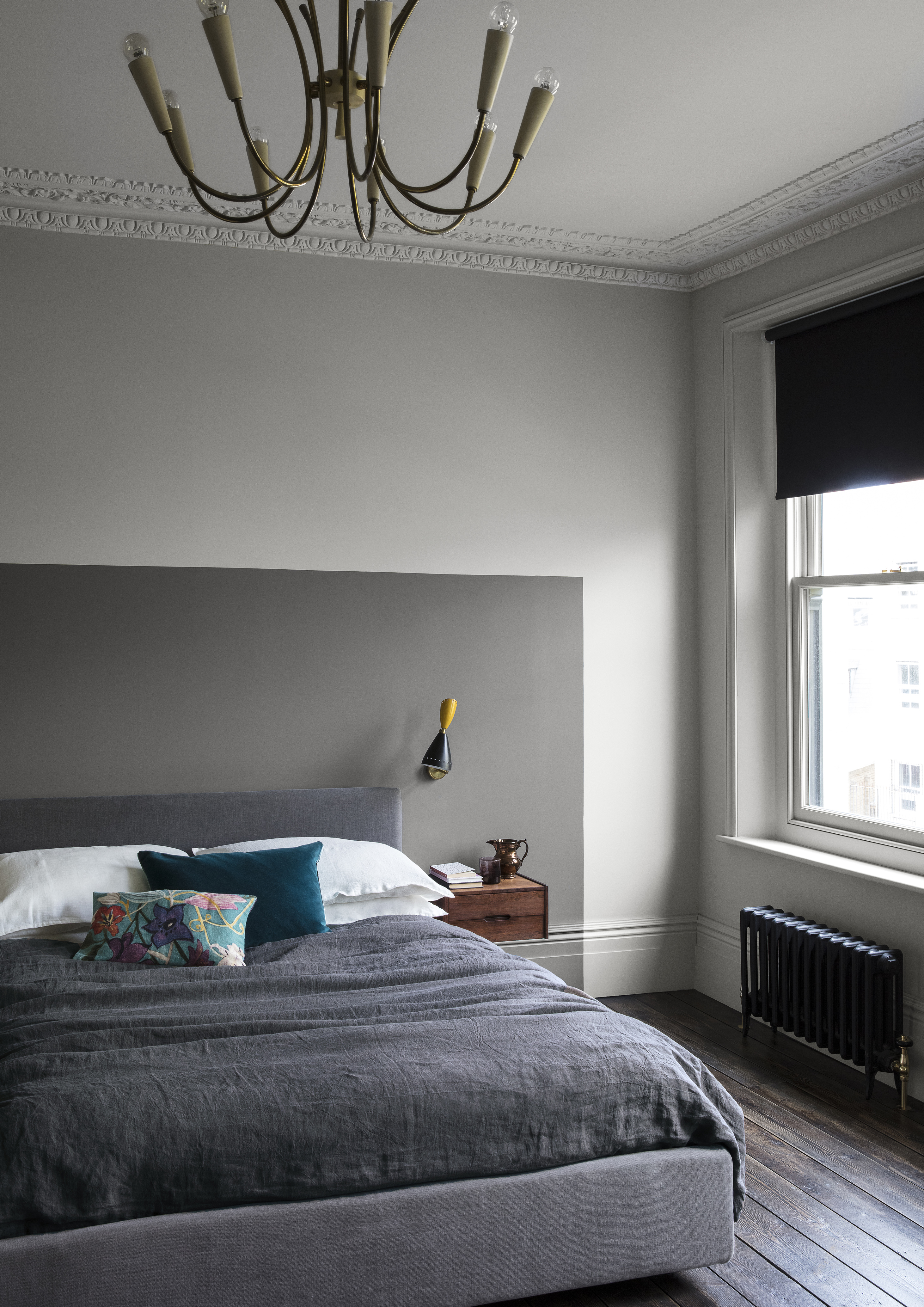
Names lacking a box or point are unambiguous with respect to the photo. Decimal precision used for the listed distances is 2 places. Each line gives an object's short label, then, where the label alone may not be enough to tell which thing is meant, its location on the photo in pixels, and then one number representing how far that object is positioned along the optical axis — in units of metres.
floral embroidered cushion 3.23
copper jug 4.40
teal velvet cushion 3.53
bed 2.12
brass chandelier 1.80
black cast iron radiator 3.61
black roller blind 3.81
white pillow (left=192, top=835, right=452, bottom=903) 3.80
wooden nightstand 4.20
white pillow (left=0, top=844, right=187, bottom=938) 3.39
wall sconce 4.32
